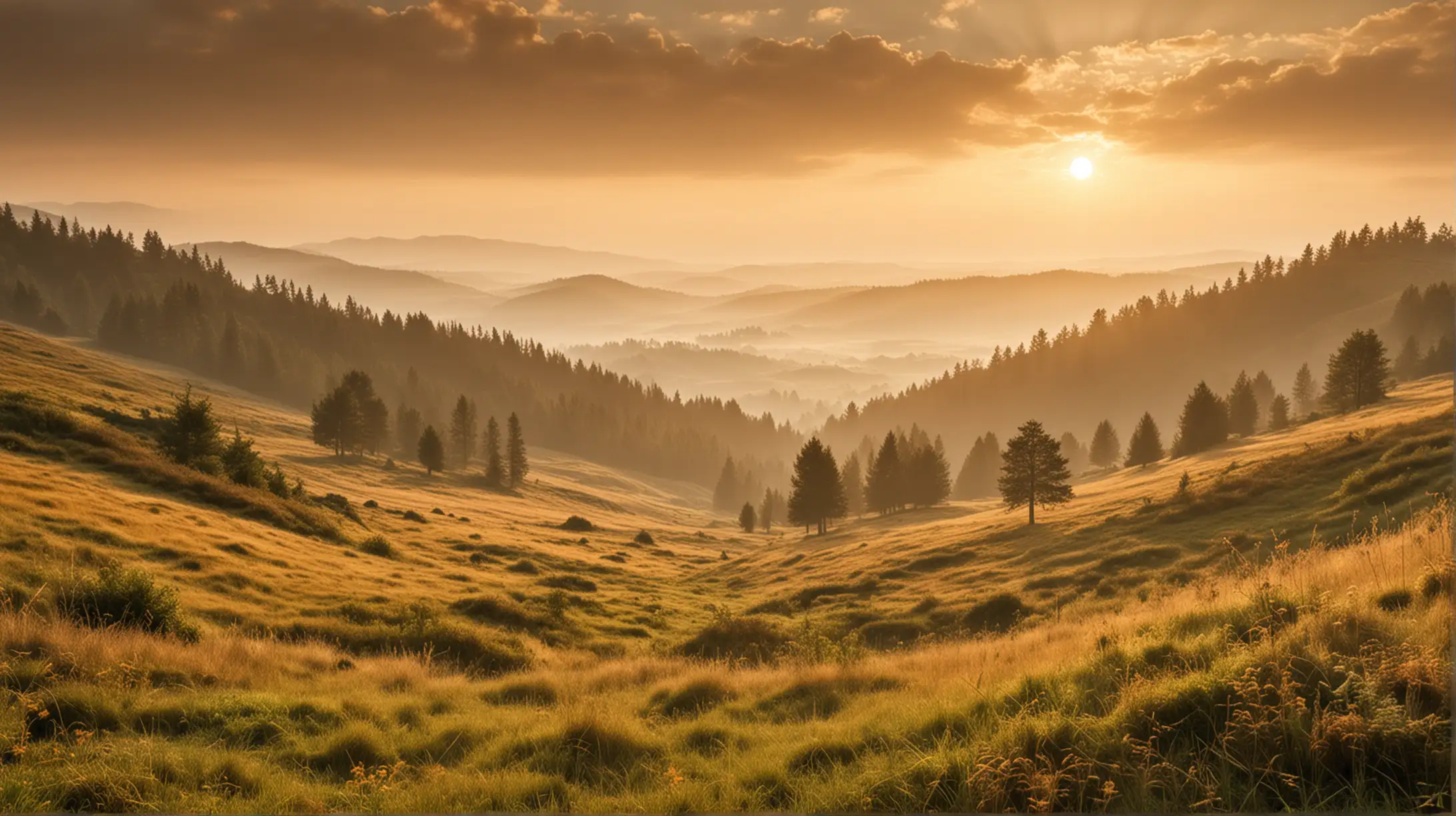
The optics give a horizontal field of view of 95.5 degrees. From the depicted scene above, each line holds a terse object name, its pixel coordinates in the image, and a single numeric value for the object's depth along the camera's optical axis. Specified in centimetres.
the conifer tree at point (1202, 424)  9856
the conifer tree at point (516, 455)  11900
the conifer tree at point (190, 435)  4238
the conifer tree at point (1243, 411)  11912
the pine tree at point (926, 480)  10756
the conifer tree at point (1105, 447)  13750
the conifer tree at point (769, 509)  12731
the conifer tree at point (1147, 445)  10662
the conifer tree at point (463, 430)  13588
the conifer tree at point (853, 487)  12688
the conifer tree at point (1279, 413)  11100
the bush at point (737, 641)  2369
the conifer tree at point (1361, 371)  8869
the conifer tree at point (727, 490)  18300
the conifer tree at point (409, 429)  13825
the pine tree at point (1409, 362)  14038
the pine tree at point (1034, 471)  6225
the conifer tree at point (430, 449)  10856
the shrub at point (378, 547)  3953
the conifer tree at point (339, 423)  10406
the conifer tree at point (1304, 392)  14538
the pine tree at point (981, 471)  14862
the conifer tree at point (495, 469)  11631
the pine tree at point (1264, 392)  17100
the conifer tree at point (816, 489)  9106
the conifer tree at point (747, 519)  11881
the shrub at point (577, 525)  8475
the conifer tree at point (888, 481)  10631
